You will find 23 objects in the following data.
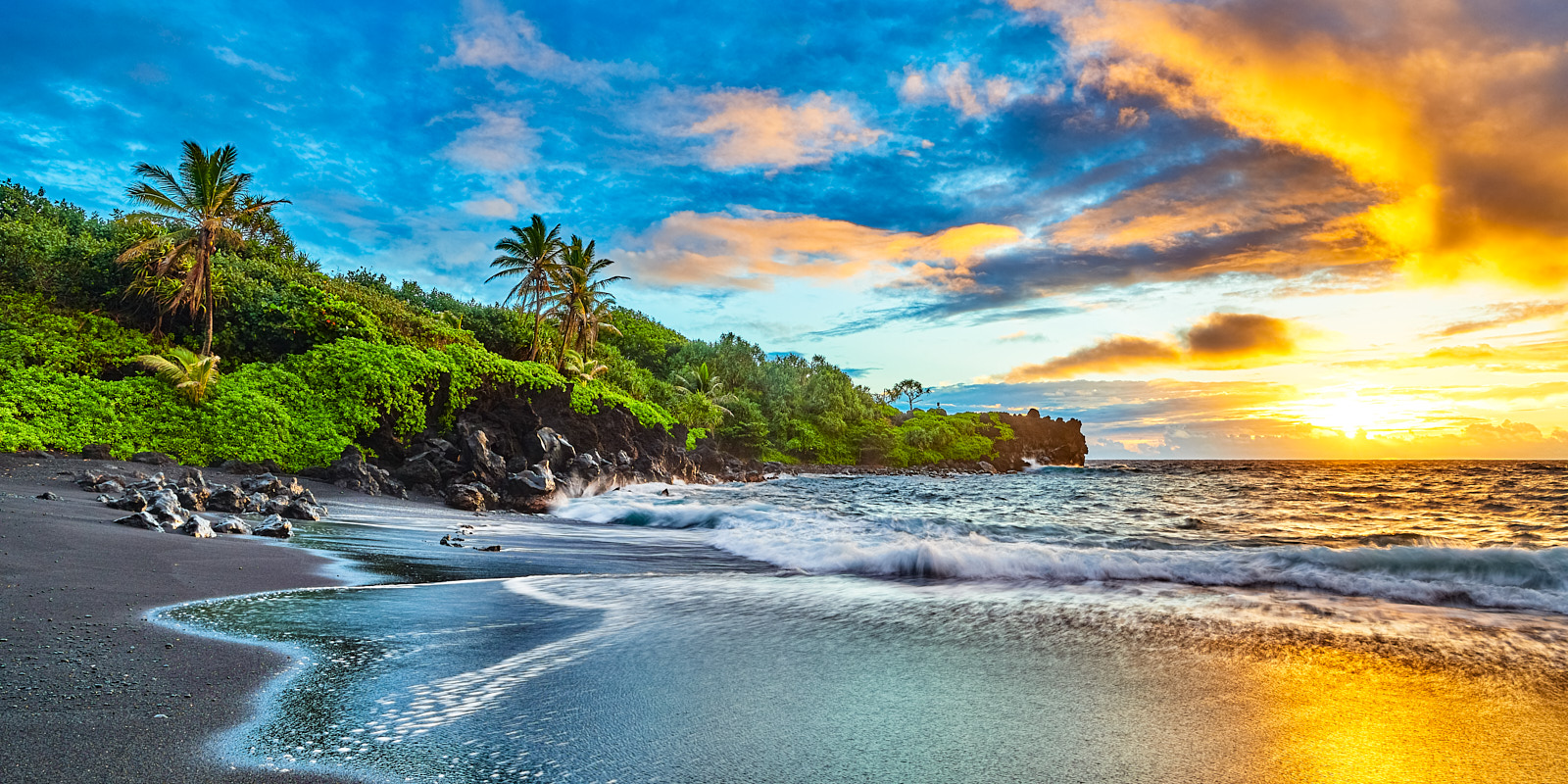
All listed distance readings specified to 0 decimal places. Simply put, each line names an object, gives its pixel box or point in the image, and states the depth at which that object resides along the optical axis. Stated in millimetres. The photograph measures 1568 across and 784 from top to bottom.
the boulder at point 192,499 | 10070
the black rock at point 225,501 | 10633
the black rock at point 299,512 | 11109
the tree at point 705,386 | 56188
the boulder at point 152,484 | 10773
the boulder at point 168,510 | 8180
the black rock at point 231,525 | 8664
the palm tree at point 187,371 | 16578
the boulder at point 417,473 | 18188
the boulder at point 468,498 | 16703
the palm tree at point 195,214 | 19266
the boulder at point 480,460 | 19516
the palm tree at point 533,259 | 34750
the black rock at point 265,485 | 12742
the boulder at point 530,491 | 18422
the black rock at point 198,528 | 7980
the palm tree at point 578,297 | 36250
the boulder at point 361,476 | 16703
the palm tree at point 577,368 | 34312
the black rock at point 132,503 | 9031
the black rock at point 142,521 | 7941
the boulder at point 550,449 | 22625
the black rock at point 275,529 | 9055
